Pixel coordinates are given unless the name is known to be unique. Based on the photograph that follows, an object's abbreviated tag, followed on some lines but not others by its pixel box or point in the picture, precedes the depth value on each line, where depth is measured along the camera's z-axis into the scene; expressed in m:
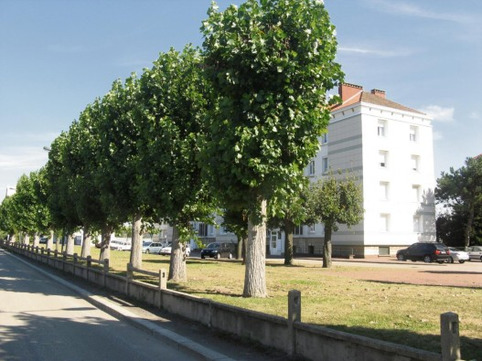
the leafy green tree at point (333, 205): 25.41
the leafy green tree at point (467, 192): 44.84
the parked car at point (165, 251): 49.60
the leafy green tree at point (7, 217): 53.38
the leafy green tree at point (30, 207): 37.71
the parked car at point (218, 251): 40.53
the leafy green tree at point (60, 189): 26.22
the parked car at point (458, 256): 33.34
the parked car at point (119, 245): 61.72
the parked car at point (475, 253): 37.47
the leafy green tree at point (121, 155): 17.11
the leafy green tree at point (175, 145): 13.66
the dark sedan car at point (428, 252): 32.88
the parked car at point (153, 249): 54.39
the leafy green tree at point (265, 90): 9.90
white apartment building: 42.12
